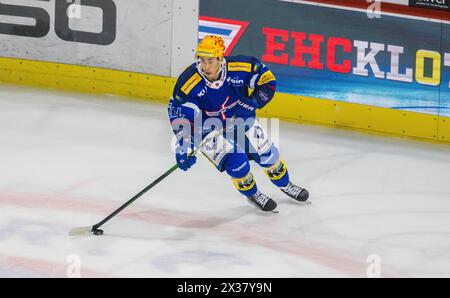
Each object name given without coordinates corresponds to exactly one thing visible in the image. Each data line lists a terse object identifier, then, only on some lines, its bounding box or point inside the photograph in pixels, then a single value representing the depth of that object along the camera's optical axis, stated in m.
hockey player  15.20
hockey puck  15.04
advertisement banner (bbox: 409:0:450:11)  18.44
